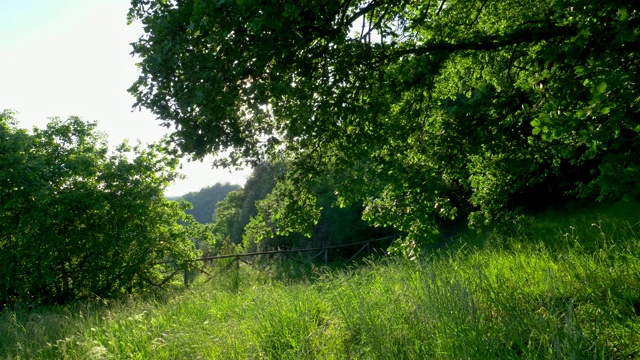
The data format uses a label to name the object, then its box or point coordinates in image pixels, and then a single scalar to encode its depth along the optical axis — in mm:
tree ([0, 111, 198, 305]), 12375
